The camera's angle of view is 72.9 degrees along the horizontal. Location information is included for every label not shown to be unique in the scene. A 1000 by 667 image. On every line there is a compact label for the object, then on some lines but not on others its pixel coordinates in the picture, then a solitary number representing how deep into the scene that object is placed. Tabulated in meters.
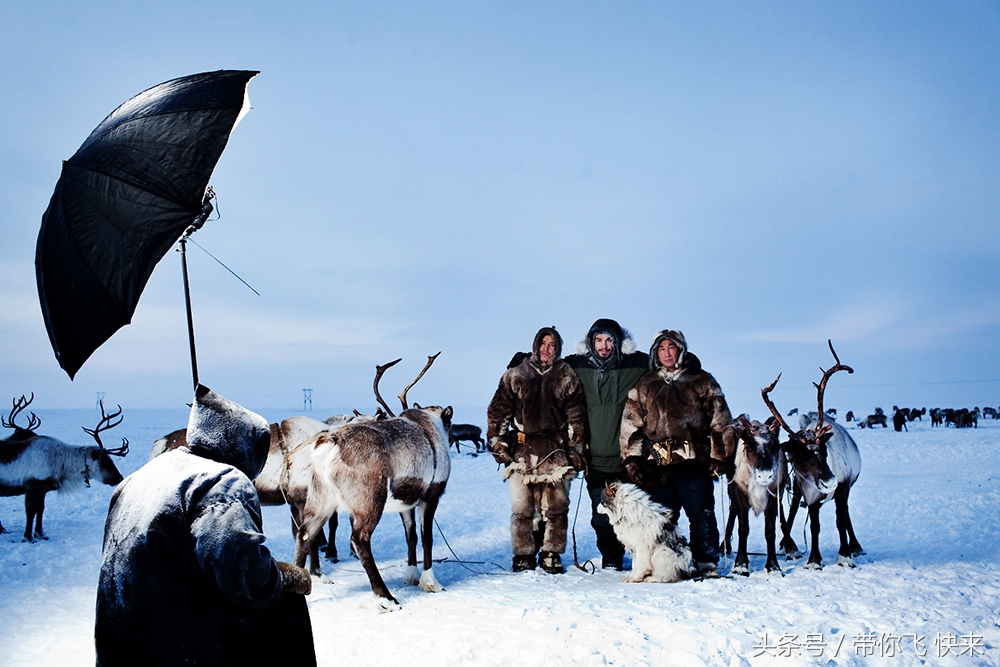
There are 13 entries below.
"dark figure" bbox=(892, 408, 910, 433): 32.58
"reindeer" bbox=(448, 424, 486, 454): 25.45
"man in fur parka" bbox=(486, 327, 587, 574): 6.46
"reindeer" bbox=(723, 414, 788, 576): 6.10
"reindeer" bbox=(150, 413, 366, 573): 6.33
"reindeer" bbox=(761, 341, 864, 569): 6.36
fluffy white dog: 5.86
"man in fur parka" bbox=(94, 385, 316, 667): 1.96
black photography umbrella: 2.78
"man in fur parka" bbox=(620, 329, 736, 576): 6.04
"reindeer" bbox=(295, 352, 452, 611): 5.20
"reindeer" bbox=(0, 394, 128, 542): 8.84
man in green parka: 6.65
